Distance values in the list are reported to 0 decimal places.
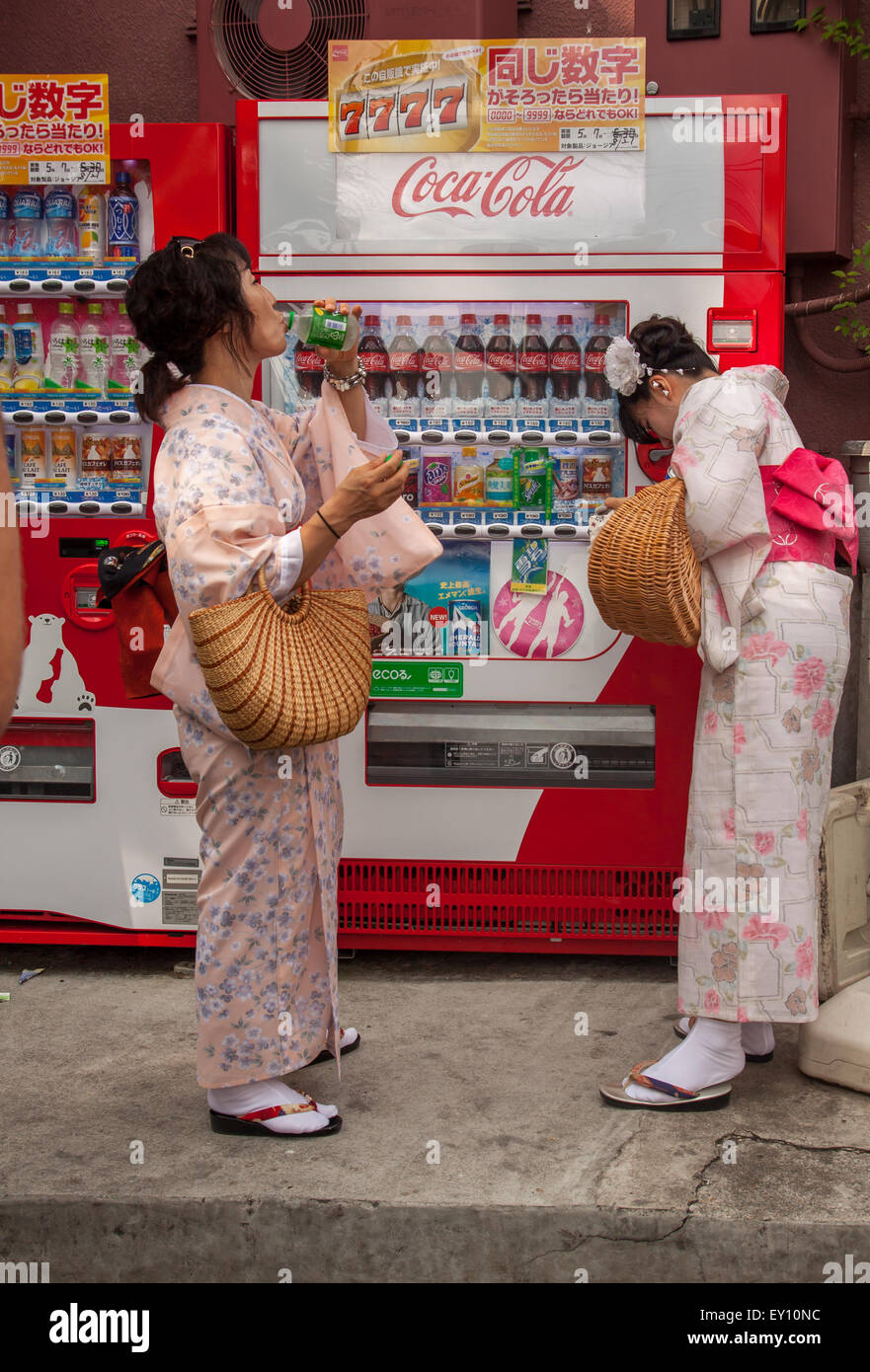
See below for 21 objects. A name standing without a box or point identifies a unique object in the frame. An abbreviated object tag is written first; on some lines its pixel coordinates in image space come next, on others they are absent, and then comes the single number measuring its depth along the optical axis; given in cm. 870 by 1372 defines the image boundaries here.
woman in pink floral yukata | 242
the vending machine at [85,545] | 357
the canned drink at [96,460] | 367
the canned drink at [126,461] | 367
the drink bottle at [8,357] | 368
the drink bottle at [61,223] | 359
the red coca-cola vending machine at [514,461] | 344
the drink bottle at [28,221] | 360
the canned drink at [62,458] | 368
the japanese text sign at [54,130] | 347
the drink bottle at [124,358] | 364
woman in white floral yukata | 272
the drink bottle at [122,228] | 356
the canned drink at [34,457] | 371
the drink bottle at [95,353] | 367
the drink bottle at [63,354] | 365
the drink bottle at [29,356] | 365
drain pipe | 420
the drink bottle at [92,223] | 358
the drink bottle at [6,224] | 363
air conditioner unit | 384
